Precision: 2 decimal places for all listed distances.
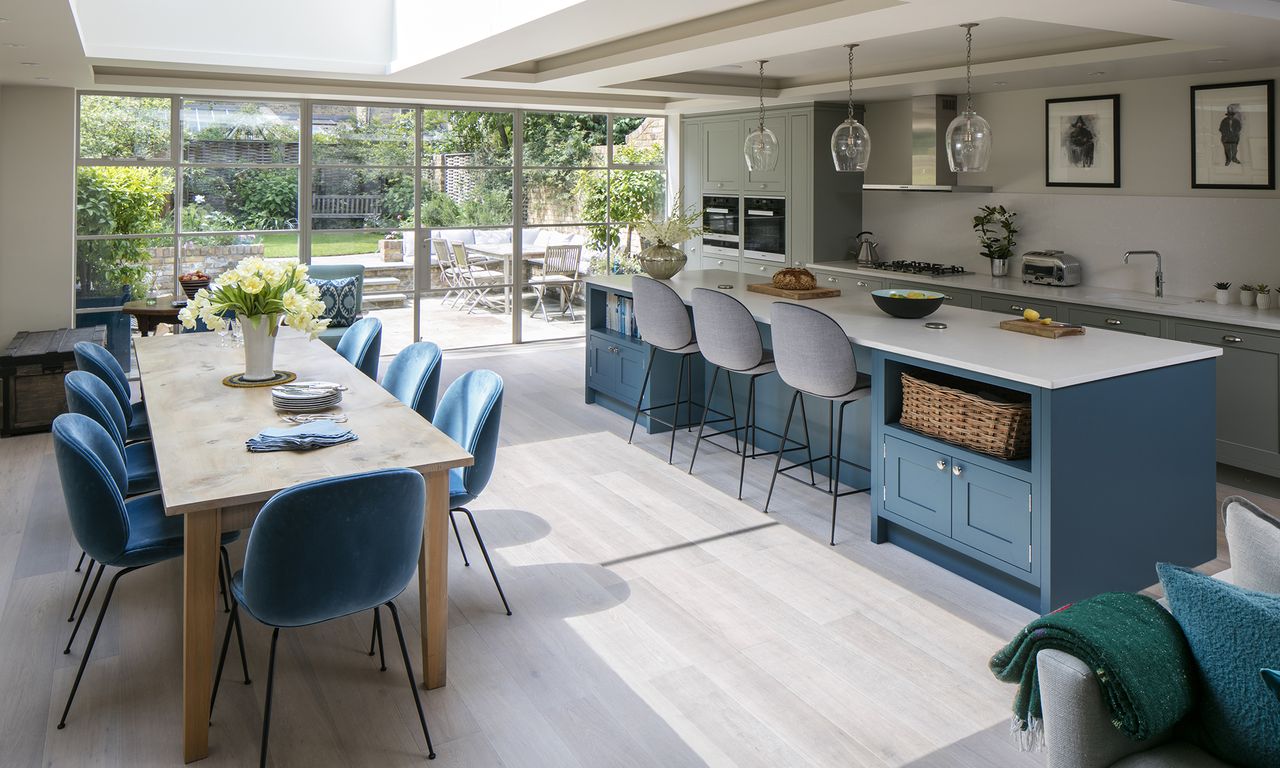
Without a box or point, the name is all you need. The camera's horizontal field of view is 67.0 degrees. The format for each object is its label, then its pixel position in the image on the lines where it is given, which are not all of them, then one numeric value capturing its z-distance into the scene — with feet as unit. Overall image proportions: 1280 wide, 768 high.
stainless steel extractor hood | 23.76
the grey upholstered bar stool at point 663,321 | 17.83
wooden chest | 19.54
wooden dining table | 8.55
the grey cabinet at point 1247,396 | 16.21
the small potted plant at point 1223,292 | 18.24
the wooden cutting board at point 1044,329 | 13.53
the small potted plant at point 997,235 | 23.06
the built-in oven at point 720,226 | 29.22
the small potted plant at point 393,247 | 28.17
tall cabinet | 26.02
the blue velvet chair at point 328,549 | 7.91
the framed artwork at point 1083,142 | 20.61
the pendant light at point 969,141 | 14.47
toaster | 21.33
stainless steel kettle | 26.48
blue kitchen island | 11.28
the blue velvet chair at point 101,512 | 9.11
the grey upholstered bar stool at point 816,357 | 13.70
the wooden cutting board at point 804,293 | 18.01
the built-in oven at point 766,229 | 27.43
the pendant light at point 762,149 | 18.29
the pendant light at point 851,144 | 16.59
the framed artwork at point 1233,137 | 17.71
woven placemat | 12.95
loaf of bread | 18.35
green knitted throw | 5.82
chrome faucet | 19.63
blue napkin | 9.86
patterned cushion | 23.66
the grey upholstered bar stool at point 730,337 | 15.79
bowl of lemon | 15.11
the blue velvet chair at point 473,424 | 11.02
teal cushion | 5.59
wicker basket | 11.77
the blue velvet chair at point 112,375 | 14.35
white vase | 12.92
